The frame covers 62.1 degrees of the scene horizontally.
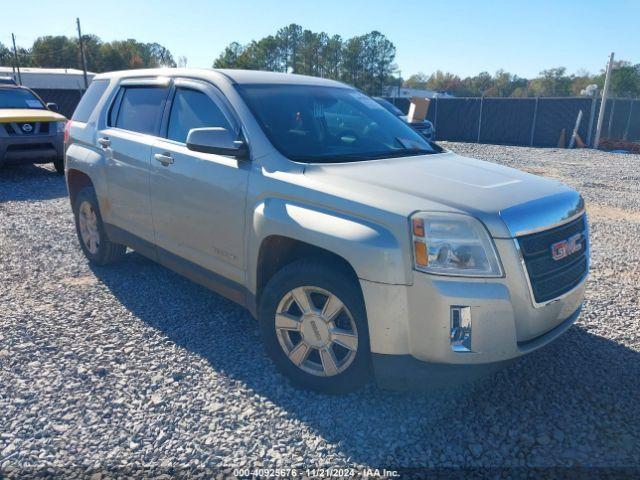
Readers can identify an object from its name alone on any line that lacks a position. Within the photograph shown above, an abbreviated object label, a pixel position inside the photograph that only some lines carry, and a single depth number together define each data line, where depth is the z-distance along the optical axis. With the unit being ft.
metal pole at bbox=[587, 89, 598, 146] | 67.76
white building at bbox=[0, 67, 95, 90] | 168.35
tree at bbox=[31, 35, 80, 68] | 272.10
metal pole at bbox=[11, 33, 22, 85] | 156.18
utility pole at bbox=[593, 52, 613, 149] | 64.34
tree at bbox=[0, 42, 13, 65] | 272.78
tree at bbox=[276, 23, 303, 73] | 339.98
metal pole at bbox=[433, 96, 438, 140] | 83.65
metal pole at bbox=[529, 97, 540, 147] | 72.95
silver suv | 8.63
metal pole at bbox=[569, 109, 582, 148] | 68.08
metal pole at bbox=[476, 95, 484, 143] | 78.64
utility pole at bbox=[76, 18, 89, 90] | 151.43
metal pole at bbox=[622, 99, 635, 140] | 72.23
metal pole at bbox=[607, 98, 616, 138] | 69.92
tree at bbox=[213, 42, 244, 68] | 333.11
